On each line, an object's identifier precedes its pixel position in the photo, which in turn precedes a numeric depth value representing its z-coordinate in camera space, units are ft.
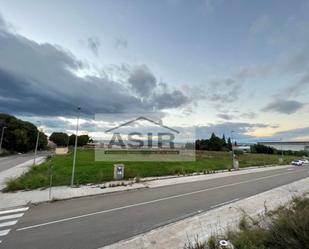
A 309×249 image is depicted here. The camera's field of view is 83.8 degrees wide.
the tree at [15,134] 146.51
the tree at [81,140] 266.26
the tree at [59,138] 280.33
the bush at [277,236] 10.52
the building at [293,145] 225.40
